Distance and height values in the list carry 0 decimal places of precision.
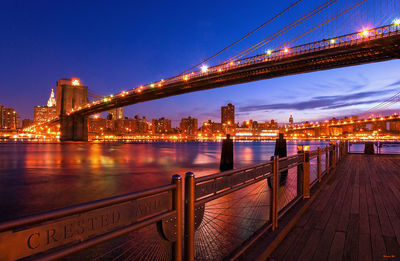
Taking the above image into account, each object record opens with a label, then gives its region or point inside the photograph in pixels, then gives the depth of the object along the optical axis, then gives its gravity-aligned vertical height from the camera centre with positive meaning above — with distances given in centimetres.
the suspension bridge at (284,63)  2445 +807
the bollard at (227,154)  1872 -180
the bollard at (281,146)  2139 -137
